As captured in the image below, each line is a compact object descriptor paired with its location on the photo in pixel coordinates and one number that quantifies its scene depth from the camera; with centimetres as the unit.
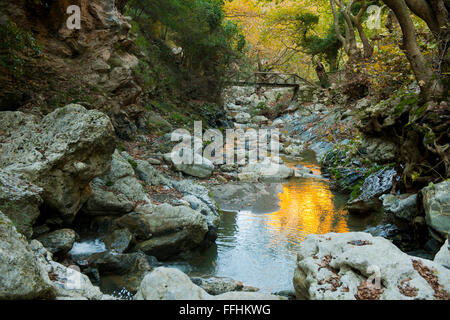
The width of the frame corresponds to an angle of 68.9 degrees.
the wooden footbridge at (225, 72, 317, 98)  1861
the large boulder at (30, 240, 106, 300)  296
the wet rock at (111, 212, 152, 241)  541
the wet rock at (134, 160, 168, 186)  737
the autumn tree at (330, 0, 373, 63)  1527
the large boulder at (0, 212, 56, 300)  243
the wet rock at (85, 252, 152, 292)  444
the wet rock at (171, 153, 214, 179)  902
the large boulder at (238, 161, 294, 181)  1034
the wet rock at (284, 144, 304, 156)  1473
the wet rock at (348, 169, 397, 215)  722
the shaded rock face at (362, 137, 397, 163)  725
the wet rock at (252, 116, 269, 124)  2290
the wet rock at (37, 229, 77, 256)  417
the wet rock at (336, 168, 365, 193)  922
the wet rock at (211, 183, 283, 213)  803
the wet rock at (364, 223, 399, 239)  582
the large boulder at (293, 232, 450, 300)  268
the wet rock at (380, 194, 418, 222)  546
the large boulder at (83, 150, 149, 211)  545
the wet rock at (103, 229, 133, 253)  497
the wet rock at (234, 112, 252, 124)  2223
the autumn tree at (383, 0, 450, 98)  559
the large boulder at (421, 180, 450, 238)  432
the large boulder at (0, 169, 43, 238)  371
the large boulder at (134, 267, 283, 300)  265
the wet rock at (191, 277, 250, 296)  425
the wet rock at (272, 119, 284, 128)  2203
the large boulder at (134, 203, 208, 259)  527
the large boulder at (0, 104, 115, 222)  440
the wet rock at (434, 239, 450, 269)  327
